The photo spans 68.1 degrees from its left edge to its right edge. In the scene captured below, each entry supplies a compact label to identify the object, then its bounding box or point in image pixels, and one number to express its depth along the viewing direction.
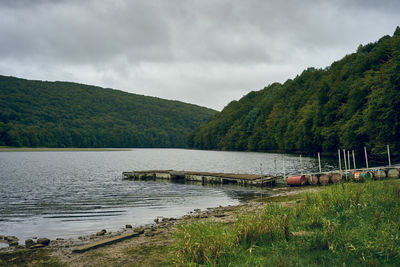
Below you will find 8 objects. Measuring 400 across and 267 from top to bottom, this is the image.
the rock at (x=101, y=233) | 13.39
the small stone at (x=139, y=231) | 12.95
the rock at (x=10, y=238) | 12.64
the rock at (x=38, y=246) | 11.55
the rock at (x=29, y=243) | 11.84
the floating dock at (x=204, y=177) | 31.36
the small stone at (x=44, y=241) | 11.96
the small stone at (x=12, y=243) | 12.01
